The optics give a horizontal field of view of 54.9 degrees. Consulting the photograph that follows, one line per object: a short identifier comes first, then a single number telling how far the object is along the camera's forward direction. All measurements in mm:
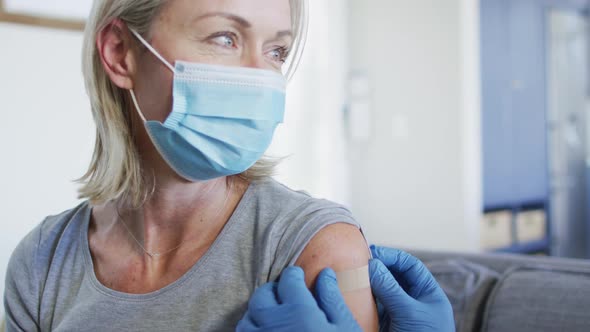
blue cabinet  3408
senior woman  888
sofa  1058
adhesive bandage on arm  831
